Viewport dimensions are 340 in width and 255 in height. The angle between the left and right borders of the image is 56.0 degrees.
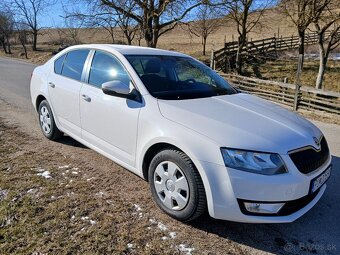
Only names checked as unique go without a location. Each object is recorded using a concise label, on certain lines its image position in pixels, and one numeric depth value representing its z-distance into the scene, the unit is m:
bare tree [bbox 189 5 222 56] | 21.47
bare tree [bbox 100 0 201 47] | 17.55
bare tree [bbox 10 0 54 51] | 38.32
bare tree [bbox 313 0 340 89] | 12.85
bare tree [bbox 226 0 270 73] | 18.09
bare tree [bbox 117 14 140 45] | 19.09
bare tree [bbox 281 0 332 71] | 12.91
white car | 2.72
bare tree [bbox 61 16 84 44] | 19.26
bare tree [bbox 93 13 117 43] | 18.93
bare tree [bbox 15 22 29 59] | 41.61
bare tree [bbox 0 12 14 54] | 41.75
